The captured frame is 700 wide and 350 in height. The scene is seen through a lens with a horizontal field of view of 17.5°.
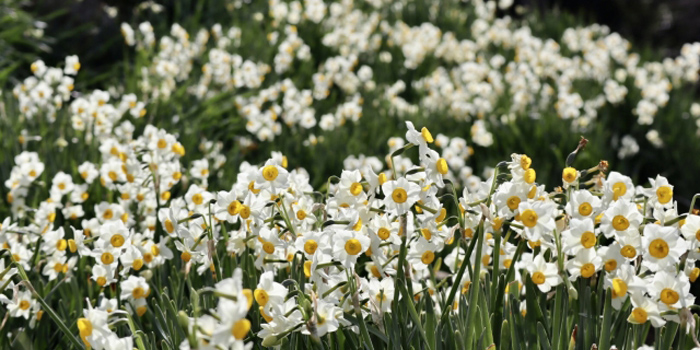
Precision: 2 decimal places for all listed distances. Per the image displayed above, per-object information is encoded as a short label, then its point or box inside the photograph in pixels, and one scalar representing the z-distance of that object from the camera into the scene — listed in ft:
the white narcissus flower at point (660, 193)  5.96
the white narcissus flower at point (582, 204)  5.90
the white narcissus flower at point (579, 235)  5.78
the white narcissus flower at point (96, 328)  5.61
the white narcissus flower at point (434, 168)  5.91
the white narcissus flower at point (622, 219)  5.82
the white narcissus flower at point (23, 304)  6.24
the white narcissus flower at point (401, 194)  5.85
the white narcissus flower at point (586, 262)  5.83
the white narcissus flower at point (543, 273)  5.96
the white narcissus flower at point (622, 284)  5.80
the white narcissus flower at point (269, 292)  5.70
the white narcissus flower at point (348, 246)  5.77
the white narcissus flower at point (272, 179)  6.00
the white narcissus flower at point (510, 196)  5.89
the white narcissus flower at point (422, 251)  6.03
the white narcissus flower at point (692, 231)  5.81
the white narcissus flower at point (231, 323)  5.19
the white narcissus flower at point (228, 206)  6.04
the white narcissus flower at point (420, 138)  5.93
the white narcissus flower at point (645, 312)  5.76
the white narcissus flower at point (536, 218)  5.75
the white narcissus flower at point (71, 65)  8.52
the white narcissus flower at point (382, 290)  5.99
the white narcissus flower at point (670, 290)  5.72
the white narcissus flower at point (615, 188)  5.99
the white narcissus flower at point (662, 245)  5.71
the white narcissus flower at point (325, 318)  5.69
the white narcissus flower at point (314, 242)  5.83
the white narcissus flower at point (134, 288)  6.23
